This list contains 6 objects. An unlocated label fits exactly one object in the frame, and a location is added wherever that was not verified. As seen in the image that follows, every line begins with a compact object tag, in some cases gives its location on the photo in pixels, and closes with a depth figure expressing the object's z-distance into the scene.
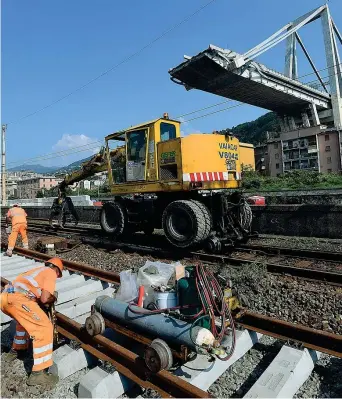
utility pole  37.98
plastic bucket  3.65
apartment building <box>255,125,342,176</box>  63.16
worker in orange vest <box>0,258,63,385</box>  3.16
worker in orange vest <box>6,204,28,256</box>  9.02
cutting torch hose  3.10
